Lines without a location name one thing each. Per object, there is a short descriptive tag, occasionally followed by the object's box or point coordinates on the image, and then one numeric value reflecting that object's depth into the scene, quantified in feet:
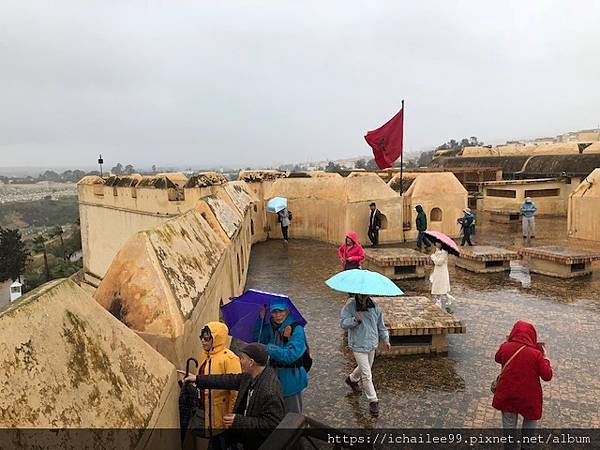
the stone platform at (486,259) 32.30
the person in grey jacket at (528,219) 40.81
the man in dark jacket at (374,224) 42.07
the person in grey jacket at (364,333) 14.69
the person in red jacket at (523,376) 11.69
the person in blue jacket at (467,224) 38.75
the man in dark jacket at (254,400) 8.59
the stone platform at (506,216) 56.75
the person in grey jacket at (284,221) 46.09
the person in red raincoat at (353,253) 23.31
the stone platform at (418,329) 18.63
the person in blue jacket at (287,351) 11.41
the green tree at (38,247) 125.68
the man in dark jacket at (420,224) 40.63
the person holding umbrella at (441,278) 22.66
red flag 48.06
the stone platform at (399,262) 31.37
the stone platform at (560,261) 30.22
